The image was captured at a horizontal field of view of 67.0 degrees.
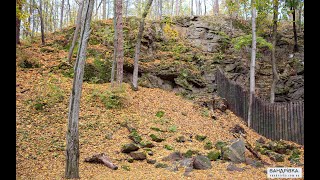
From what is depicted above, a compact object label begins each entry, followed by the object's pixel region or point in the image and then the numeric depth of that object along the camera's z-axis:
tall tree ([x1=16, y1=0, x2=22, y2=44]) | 8.87
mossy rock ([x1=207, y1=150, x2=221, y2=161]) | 8.51
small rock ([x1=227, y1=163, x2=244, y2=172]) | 7.45
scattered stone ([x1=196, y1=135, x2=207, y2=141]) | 10.84
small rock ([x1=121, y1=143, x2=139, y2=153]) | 8.63
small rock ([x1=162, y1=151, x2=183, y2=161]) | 8.34
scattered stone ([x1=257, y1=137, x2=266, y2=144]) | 11.59
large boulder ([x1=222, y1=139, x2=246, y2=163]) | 8.32
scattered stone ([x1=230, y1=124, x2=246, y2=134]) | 12.32
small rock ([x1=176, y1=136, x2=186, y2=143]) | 10.37
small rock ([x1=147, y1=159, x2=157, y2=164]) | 8.05
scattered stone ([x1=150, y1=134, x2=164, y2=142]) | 10.08
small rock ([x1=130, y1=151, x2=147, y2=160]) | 8.31
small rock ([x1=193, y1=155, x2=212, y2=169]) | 7.51
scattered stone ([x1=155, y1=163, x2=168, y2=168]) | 7.66
